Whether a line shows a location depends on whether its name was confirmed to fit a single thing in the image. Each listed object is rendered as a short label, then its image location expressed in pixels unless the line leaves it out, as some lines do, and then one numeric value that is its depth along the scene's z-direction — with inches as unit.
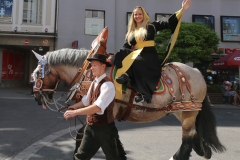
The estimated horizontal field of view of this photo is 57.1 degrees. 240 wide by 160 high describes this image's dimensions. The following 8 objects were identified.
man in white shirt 90.0
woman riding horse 121.4
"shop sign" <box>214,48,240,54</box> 719.7
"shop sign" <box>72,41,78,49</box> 645.9
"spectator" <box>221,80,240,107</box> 538.3
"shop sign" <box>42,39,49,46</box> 684.7
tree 469.1
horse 125.9
